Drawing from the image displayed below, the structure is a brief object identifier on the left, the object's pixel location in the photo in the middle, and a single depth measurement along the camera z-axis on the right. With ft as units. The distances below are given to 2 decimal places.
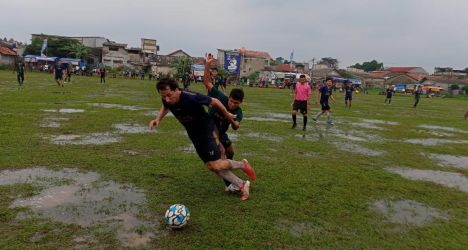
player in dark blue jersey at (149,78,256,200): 17.92
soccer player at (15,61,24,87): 87.66
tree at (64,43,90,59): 260.42
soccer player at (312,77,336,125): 53.85
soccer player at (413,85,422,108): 113.91
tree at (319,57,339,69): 482.08
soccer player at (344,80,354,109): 91.55
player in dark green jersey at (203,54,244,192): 21.30
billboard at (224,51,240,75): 226.99
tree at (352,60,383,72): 552.41
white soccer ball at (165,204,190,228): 15.81
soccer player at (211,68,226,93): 76.43
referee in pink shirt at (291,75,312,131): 45.55
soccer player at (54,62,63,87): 101.97
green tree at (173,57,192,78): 243.07
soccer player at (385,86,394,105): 123.83
